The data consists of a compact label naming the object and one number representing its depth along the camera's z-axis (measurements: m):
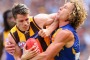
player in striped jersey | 9.80
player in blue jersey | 8.50
